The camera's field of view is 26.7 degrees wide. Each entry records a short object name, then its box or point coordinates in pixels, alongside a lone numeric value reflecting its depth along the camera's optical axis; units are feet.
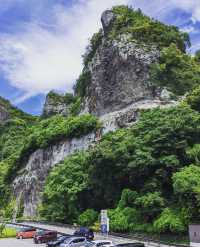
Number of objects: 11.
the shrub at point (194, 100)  178.09
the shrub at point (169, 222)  122.31
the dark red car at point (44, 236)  138.00
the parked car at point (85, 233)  130.36
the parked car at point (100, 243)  102.15
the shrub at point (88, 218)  166.20
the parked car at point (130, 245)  92.68
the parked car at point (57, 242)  113.09
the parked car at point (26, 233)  158.21
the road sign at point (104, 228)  123.85
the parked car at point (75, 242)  109.40
